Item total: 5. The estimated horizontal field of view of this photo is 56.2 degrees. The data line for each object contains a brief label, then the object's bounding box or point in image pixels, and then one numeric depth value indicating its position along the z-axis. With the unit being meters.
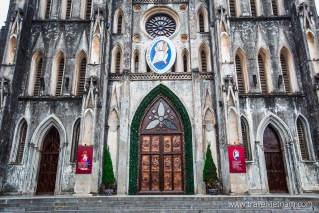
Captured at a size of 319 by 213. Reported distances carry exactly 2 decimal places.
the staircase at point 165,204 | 11.37
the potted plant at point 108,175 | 15.70
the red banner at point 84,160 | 14.96
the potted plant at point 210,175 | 15.41
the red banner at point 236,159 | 14.72
